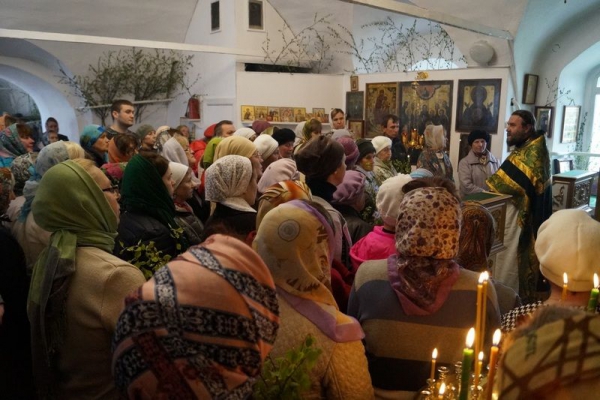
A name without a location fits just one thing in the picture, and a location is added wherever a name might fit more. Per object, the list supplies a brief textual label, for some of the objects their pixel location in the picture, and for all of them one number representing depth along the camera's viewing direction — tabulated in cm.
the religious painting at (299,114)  998
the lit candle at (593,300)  109
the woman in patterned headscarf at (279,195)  272
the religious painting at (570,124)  941
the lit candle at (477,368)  108
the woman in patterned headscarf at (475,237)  254
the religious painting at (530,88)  816
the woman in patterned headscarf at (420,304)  181
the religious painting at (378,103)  910
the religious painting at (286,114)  988
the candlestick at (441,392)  107
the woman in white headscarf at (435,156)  552
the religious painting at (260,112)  979
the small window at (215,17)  1064
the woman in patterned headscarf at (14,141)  516
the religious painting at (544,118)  863
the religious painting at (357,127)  974
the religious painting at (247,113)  978
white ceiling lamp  782
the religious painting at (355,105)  981
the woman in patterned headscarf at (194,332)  110
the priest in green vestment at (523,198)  473
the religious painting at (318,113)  1009
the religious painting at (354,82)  989
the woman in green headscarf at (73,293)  190
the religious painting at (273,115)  982
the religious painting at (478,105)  779
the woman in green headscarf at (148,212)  272
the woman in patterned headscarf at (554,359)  74
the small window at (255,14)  1019
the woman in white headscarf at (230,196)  306
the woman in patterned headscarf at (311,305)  162
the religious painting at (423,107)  833
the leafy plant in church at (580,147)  994
